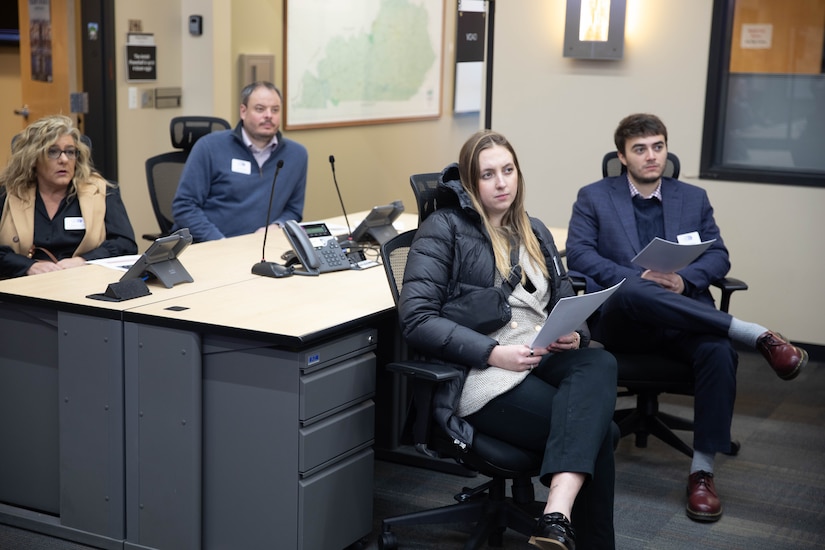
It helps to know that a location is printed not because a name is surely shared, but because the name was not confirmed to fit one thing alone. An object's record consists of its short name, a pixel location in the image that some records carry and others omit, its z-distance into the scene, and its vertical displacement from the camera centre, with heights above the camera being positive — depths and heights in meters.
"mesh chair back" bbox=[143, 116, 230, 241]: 4.80 -0.40
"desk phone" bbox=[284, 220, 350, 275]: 3.53 -0.57
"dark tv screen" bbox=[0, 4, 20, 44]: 7.07 +0.38
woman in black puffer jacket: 2.63 -0.68
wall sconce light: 5.18 +0.33
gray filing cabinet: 2.69 -0.96
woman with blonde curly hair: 3.67 -0.48
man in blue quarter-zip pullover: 4.53 -0.42
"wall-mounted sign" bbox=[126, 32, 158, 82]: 5.92 +0.12
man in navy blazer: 3.38 -0.67
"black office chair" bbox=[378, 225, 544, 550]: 2.70 -0.99
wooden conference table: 2.70 -0.92
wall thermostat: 6.05 +0.33
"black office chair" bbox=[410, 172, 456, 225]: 2.98 -0.32
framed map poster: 6.89 +0.18
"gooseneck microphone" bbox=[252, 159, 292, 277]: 3.45 -0.63
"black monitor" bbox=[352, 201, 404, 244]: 4.10 -0.56
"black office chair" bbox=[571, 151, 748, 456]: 3.51 -0.98
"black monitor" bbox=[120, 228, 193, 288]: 3.13 -0.57
